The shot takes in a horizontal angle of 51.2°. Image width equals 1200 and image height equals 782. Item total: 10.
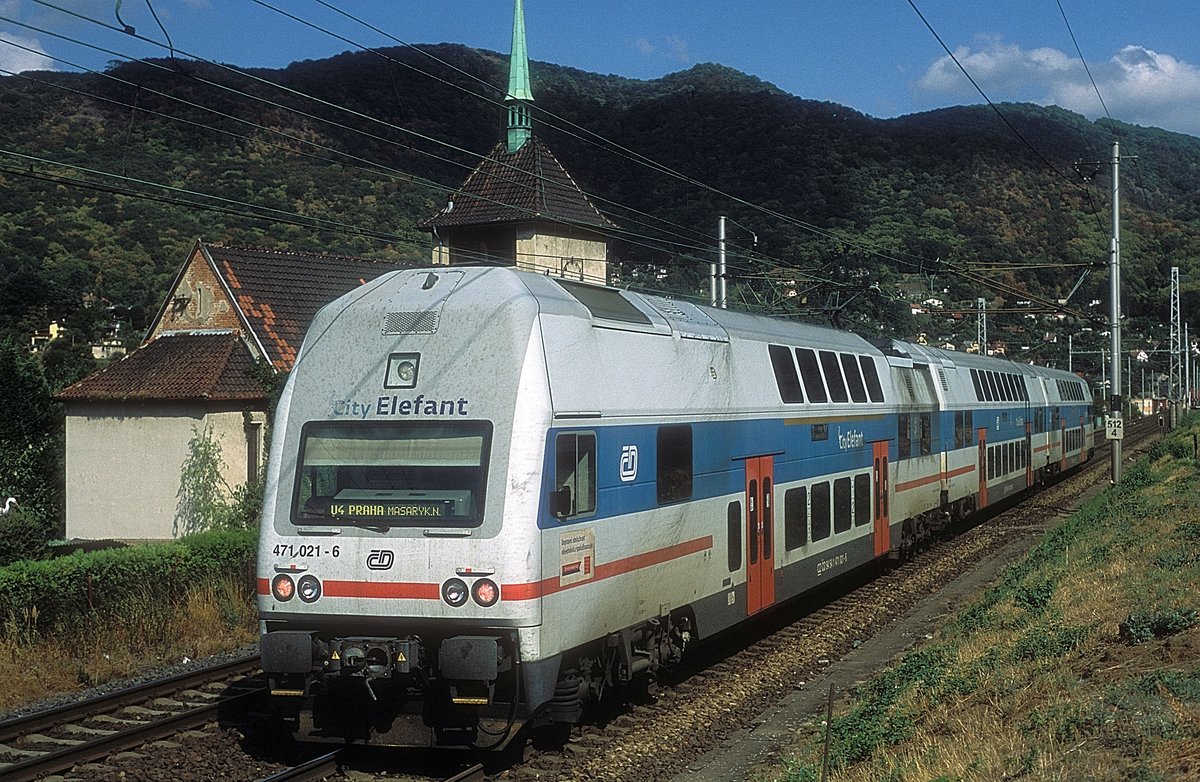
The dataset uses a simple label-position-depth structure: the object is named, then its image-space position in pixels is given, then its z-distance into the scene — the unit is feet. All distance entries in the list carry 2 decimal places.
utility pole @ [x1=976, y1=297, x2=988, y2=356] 164.94
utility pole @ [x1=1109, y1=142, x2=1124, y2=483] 108.68
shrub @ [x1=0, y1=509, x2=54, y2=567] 60.44
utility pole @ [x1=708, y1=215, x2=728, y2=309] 90.33
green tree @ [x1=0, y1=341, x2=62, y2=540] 94.38
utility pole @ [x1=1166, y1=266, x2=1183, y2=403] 241.98
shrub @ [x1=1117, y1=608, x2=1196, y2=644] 35.58
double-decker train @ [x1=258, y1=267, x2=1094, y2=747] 31.09
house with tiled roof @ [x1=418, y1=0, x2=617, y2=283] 155.74
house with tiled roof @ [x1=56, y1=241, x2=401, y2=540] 87.56
